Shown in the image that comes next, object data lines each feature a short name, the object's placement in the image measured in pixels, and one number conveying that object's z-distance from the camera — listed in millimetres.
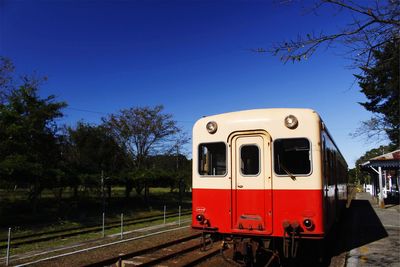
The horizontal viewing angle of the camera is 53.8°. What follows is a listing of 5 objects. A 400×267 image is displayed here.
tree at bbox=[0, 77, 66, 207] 21438
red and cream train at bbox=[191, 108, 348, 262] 7414
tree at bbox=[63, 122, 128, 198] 34969
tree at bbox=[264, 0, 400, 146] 4820
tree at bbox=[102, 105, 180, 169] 37438
